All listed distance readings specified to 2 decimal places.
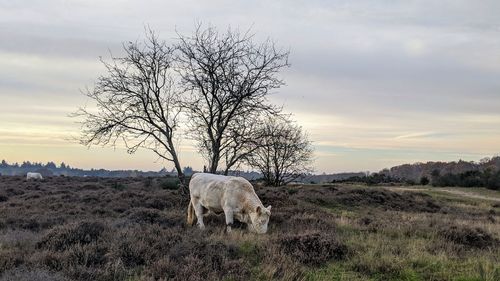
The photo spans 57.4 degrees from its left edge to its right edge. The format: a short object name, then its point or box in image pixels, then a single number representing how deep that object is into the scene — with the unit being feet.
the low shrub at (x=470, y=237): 37.01
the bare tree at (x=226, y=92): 65.51
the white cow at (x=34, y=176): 167.98
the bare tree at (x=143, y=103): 66.64
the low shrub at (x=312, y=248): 27.43
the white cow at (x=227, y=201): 39.60
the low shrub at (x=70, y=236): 28.48
